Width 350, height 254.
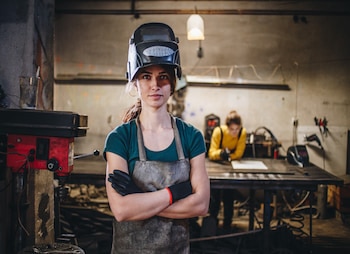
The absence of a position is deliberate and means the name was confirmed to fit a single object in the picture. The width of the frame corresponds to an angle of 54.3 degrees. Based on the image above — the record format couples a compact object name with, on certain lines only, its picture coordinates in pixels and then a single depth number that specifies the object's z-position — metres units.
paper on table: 3.57
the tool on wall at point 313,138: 5.54
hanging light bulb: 4.34
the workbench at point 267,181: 3.00
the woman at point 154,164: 1.34
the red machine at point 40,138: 1.71
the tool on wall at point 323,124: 5.66
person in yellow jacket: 4.17
